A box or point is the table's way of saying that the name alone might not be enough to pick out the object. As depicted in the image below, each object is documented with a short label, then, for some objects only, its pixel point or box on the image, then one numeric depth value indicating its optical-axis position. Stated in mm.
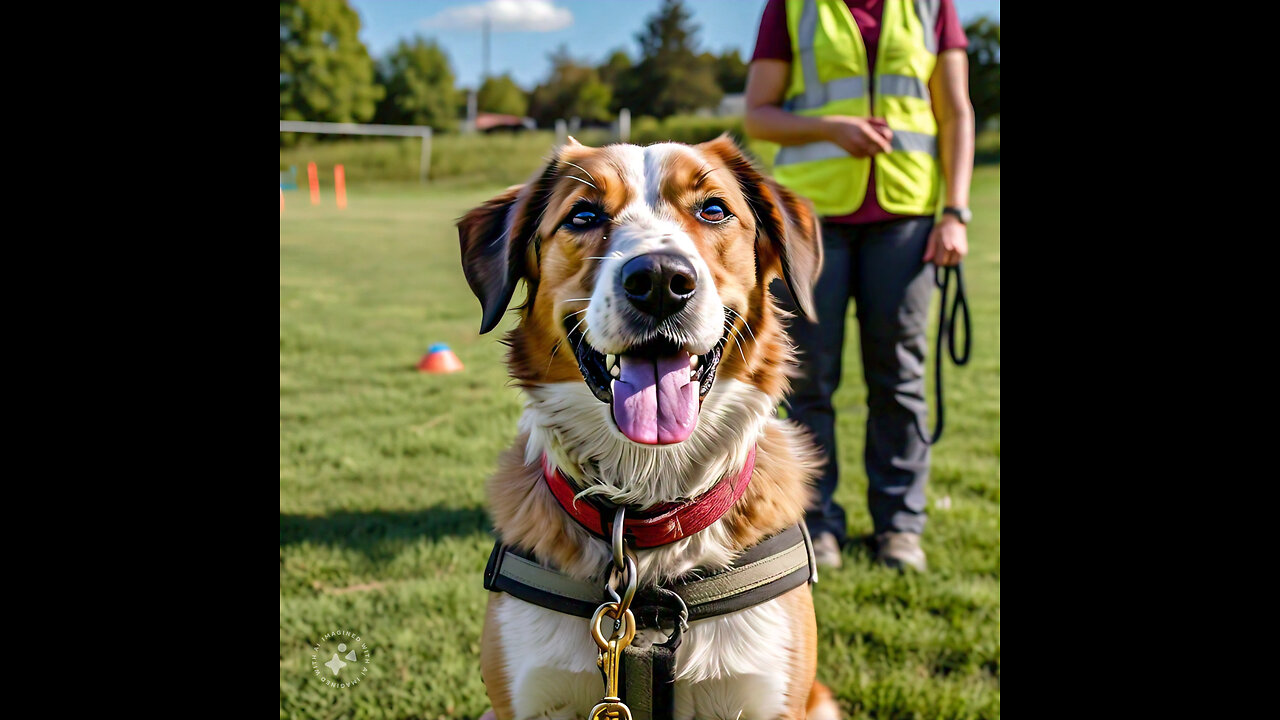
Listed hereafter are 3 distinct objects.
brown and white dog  1775
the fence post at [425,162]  19812
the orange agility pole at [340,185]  16562
